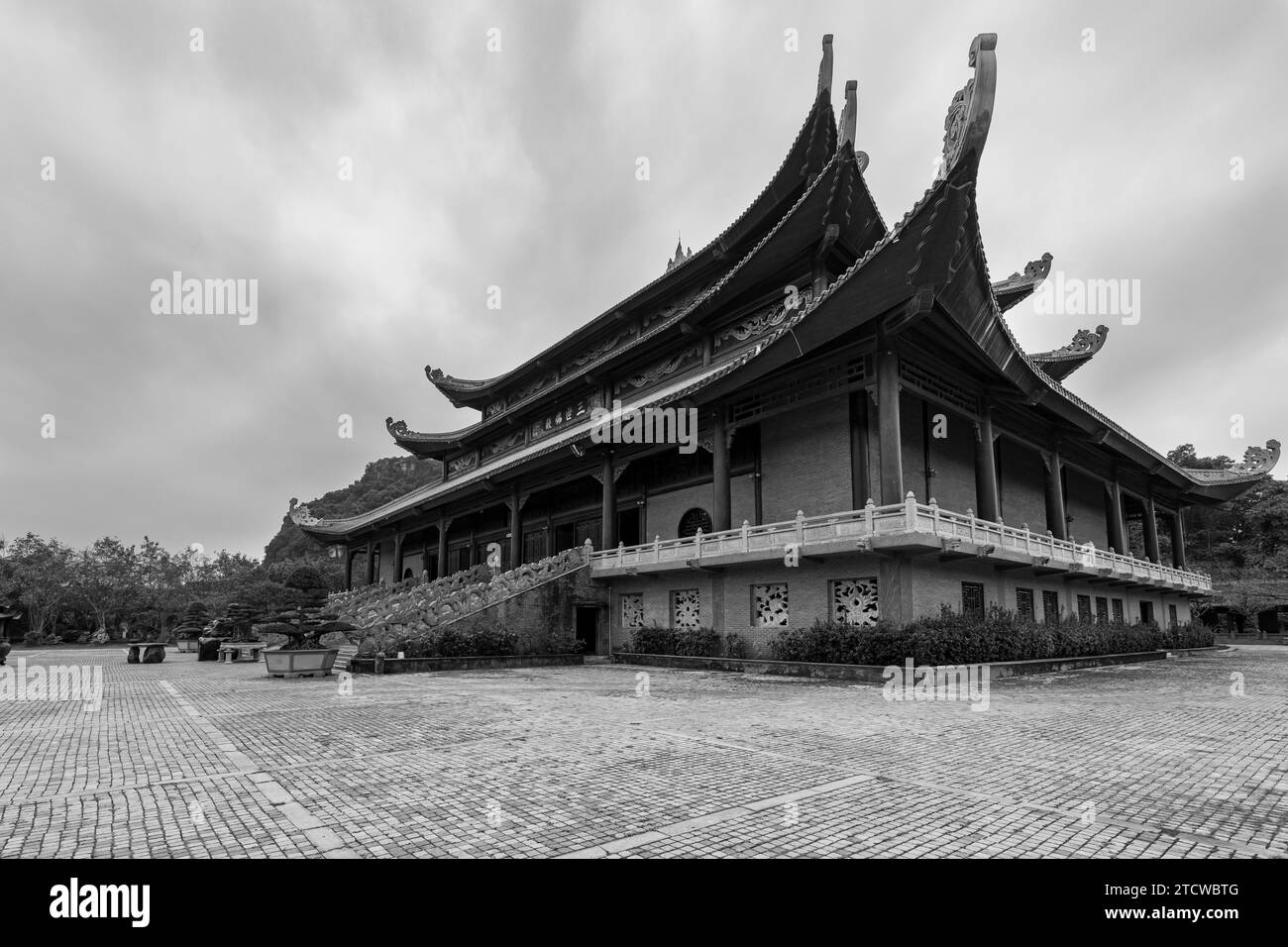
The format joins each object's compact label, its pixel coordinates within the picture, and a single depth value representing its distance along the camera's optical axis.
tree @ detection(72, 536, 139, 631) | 38.31
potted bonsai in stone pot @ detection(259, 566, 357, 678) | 14.83
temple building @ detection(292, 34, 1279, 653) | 14.97
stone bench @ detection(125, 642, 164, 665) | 20.71
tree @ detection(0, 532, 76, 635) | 36.69
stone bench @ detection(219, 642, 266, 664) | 20.75
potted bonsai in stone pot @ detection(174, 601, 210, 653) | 27.45
